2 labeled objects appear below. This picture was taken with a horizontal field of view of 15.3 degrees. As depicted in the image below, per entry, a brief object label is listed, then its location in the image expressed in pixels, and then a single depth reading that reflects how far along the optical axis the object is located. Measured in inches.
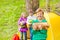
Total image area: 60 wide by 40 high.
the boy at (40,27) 117.4
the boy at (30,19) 123.9
